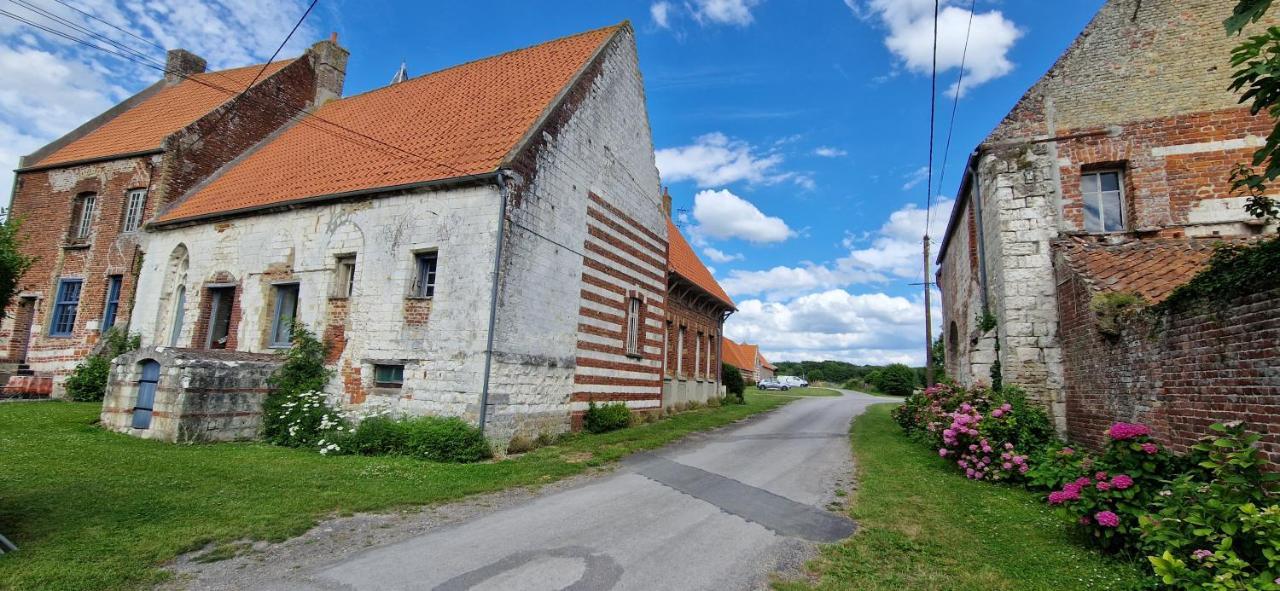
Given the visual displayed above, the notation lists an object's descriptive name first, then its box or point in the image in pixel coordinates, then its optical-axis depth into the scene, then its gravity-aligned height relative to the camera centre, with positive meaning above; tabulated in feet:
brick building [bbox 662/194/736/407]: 66.03 +6.27
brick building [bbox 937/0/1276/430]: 33.94 +13.63
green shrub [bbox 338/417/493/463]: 34.04 -4.24
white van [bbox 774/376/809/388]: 232.88 +0.64
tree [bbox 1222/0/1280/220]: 13.05 +7.46
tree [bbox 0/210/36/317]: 19.65 +2.60
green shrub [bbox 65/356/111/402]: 54.44 -3.04
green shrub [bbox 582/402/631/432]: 46.19 -3.32
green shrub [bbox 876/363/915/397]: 172.24 +2.66
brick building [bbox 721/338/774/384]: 204.23 +7.91
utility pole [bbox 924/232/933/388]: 75.41 +7.91
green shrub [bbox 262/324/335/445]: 38.37 -2.71
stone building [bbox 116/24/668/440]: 37.52 +8.38
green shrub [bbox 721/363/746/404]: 93.15 -0.36
